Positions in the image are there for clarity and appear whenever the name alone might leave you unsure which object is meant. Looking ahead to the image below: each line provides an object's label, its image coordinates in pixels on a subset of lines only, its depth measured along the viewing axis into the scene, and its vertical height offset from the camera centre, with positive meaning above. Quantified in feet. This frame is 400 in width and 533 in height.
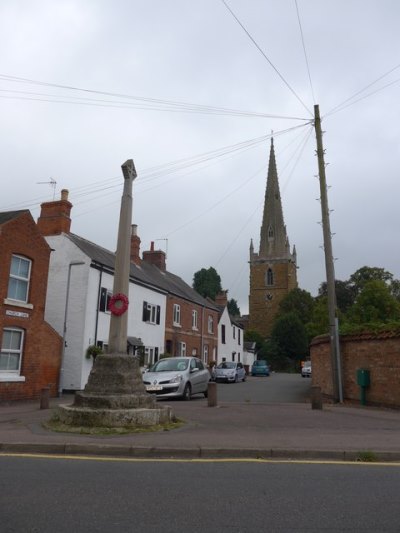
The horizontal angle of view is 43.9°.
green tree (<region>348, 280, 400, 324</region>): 102.99 +16.58
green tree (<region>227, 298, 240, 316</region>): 351.01 +53.09
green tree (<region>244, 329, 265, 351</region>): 247.11 +23.11
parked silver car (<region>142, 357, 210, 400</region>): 56.29 +0.48
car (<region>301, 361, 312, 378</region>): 165.62 +4.25
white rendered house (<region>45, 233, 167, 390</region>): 74.33 +12.13
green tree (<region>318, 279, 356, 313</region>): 209.31 +37.68
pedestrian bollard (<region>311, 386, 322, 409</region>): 45.83 -1.33
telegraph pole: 52.13 +11.76
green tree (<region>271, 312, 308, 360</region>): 230.68 +21.69
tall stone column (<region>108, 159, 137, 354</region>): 35.58 +8.74
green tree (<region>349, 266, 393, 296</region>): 159.02 +35.70
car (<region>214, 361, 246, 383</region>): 112.88 +2.37
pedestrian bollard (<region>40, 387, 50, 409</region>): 48.11 -1.67
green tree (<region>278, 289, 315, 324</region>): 248.11 +39.98
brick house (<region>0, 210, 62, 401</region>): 56.08 +8.66
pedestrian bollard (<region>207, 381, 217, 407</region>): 48.88 -1.20
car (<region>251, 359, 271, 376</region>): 171.42 +4.79
